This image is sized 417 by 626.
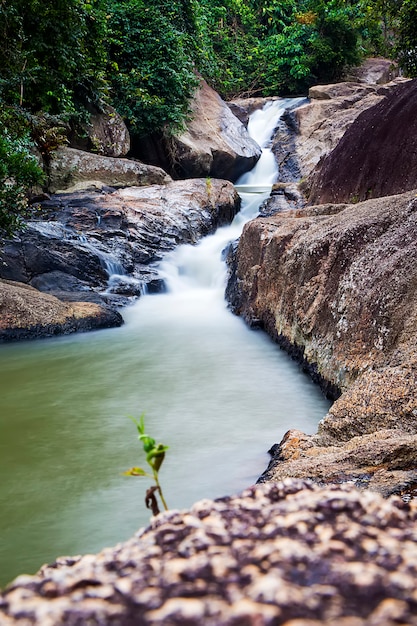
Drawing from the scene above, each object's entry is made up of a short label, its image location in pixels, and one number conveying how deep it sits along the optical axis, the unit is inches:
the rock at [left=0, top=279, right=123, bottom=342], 287.6
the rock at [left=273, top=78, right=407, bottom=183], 681.6
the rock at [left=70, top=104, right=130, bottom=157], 541.0
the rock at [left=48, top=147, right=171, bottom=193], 475.8
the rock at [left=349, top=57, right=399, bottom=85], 914.1
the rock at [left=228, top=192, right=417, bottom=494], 104.0
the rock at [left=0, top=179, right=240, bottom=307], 354.0
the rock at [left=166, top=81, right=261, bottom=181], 625.0
